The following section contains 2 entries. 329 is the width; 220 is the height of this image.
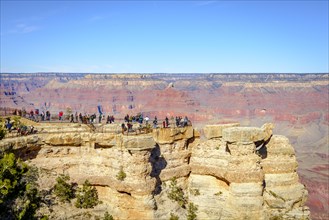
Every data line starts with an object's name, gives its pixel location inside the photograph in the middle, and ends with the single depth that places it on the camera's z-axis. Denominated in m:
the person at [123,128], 24.00
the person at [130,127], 24.20
